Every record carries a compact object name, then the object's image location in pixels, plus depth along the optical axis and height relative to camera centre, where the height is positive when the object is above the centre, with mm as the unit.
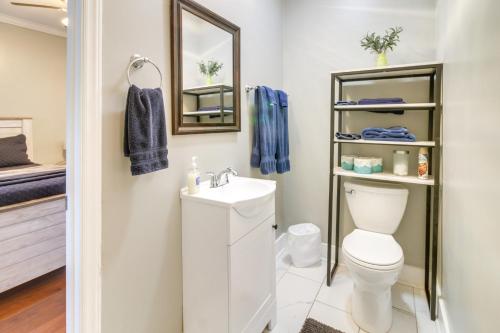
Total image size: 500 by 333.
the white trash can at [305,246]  2346 -802
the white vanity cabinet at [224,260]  1321 -553
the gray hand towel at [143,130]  1140 +103
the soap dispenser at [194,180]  1427 -138
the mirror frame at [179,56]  1387 +510
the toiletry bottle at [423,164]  1818 -58
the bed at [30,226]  1904 -553
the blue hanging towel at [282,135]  2240 +167
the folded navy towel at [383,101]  1877 +384
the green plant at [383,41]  1979 +850
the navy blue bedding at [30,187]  1951 -263
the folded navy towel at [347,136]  2010 +141
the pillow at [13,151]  3030 +19
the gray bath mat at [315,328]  1651 -1073
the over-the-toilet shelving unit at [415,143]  1720 +102
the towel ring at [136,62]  1184 +408
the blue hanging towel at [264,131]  2051 +176
